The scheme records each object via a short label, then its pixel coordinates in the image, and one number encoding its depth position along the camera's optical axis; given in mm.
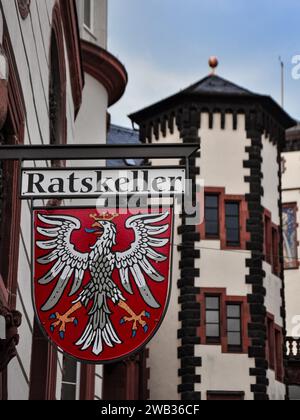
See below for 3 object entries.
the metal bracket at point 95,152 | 12229
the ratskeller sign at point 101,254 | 12240
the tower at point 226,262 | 51356
